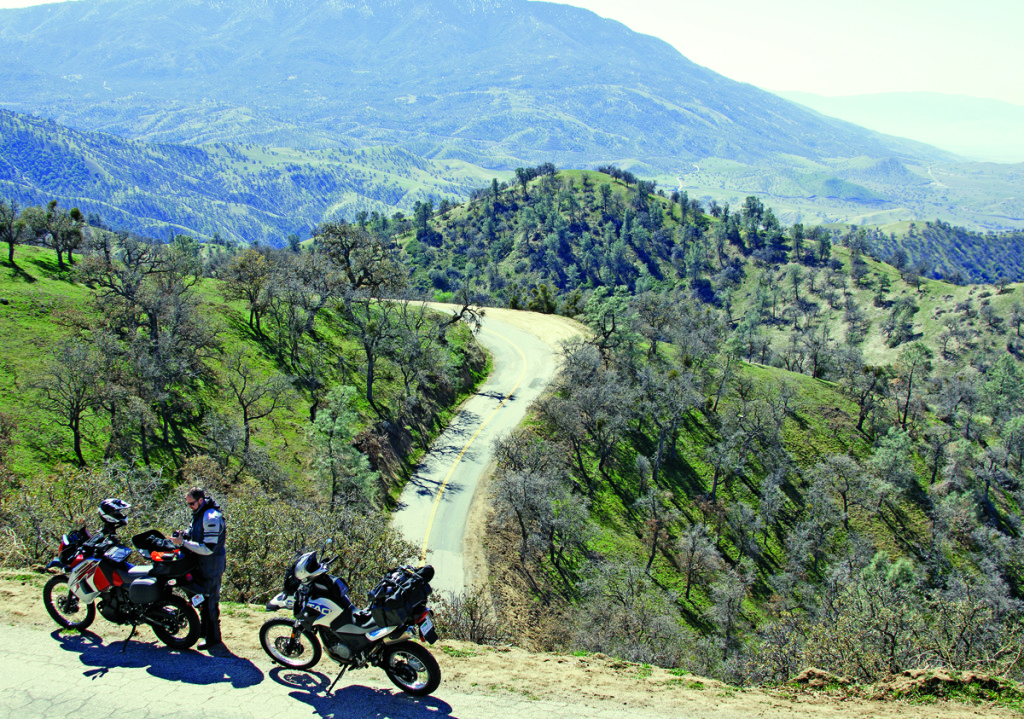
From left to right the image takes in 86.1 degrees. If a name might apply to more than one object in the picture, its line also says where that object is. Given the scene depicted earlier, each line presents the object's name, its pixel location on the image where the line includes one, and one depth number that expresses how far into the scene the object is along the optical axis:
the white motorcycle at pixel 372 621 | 10.67
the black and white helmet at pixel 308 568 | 10.73
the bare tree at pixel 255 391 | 39.38
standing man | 11.52
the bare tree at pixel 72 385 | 32.28
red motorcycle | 11.61
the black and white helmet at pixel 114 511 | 11.59
